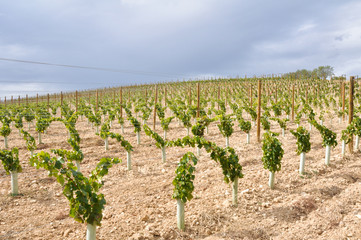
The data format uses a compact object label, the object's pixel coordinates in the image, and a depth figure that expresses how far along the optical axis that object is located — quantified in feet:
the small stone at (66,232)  15.83
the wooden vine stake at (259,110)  35.94
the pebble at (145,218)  16.90
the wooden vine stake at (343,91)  35.95
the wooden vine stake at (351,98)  30.18
